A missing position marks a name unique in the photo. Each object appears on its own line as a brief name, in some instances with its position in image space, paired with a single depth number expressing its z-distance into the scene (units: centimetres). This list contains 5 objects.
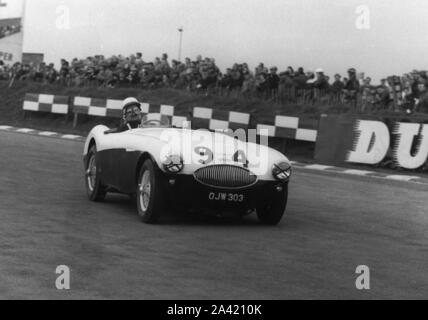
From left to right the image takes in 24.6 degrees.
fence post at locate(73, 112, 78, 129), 2588
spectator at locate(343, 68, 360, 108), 2053
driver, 1072
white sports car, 895
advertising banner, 1775
